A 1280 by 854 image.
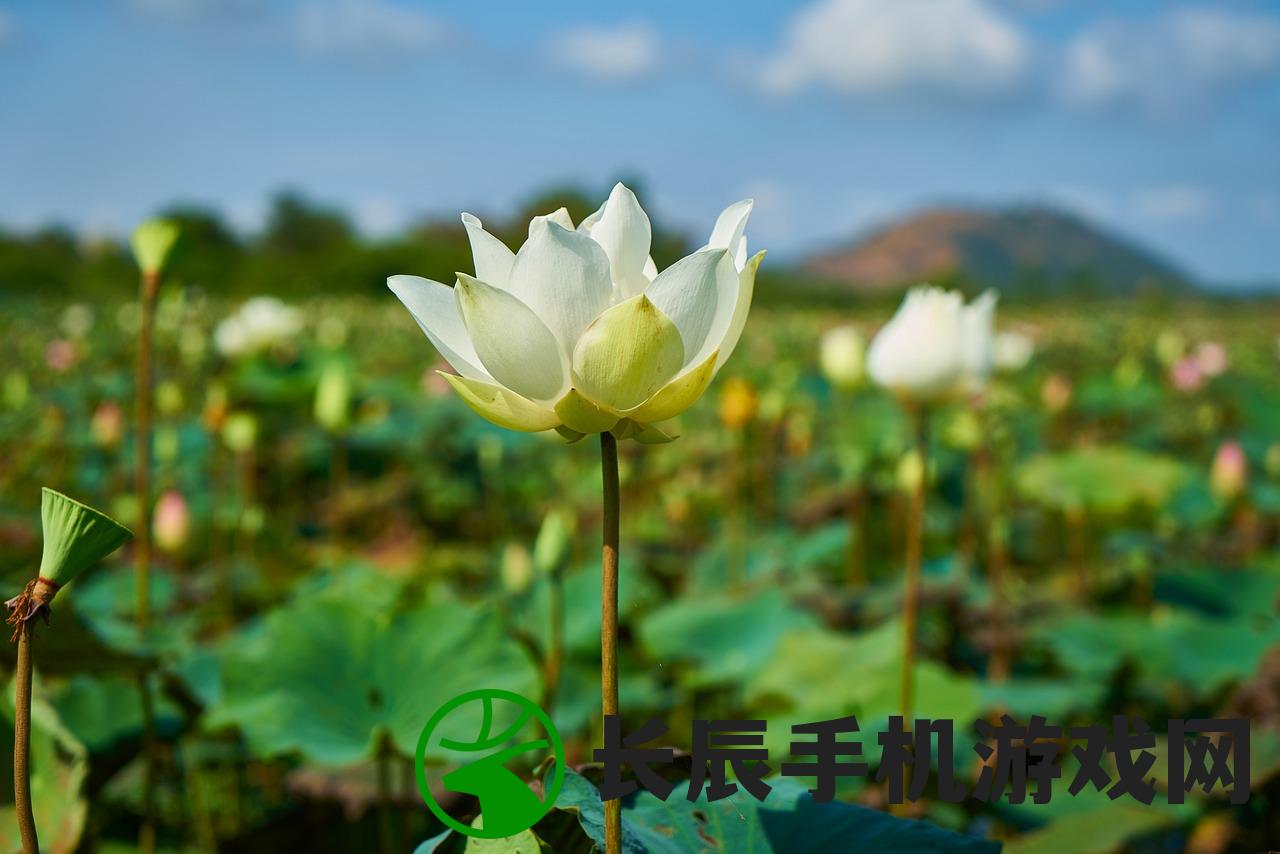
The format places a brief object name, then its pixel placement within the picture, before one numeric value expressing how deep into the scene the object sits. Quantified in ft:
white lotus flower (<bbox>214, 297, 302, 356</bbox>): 9.27
